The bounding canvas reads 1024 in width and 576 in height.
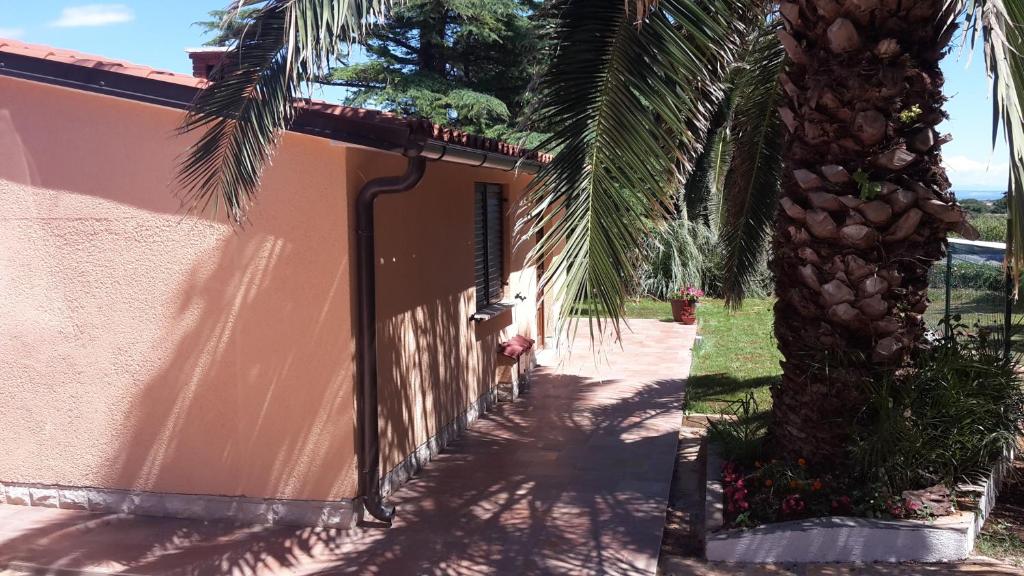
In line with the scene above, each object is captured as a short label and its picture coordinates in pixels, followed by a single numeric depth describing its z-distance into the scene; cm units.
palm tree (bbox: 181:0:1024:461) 466
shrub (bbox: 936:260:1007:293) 945
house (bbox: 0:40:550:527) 608
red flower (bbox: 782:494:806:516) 555
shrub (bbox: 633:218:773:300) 1911
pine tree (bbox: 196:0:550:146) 2108
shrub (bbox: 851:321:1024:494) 552
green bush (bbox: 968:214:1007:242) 1541
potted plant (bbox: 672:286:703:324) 1625
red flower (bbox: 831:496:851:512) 552
